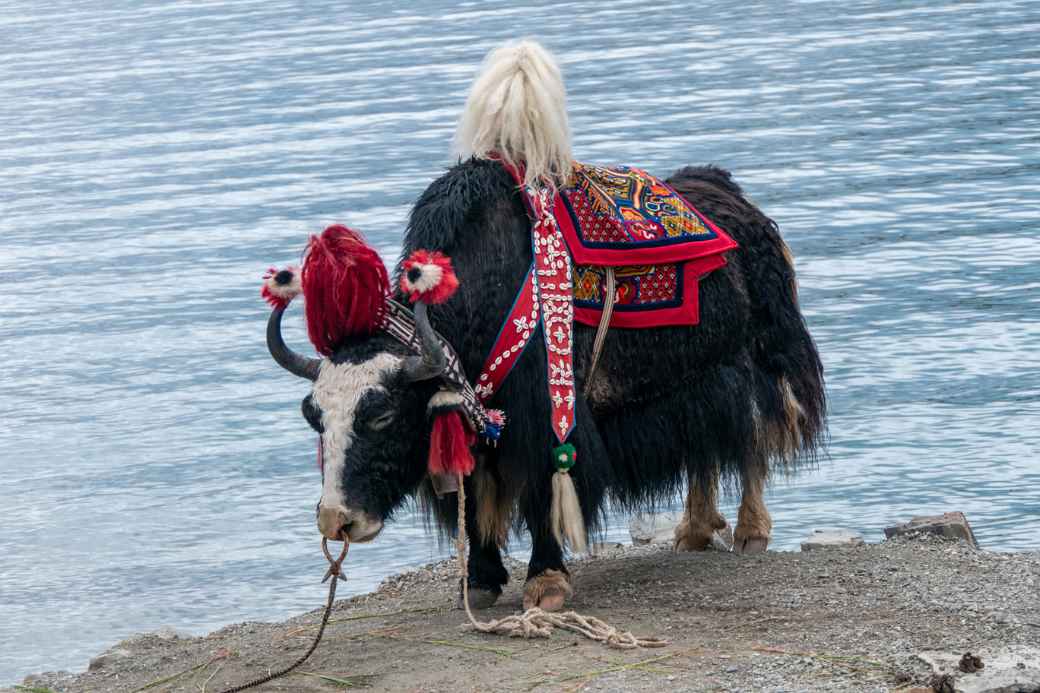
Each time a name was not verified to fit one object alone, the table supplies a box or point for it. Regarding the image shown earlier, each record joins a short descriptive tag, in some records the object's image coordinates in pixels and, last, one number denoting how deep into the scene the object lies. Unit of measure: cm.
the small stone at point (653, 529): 1223
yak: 865
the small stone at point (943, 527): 1138
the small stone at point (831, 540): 1160
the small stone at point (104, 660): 1094
